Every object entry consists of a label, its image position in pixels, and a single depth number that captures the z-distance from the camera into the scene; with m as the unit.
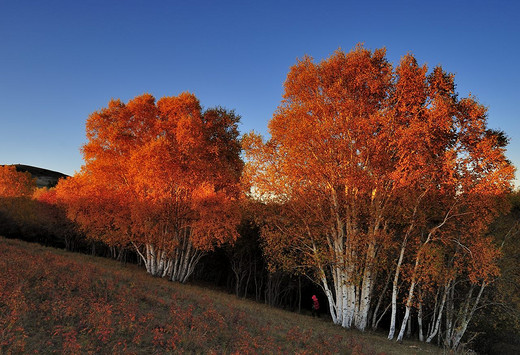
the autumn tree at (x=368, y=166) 18.14
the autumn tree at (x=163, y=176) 27.42
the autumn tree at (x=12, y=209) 54.22
